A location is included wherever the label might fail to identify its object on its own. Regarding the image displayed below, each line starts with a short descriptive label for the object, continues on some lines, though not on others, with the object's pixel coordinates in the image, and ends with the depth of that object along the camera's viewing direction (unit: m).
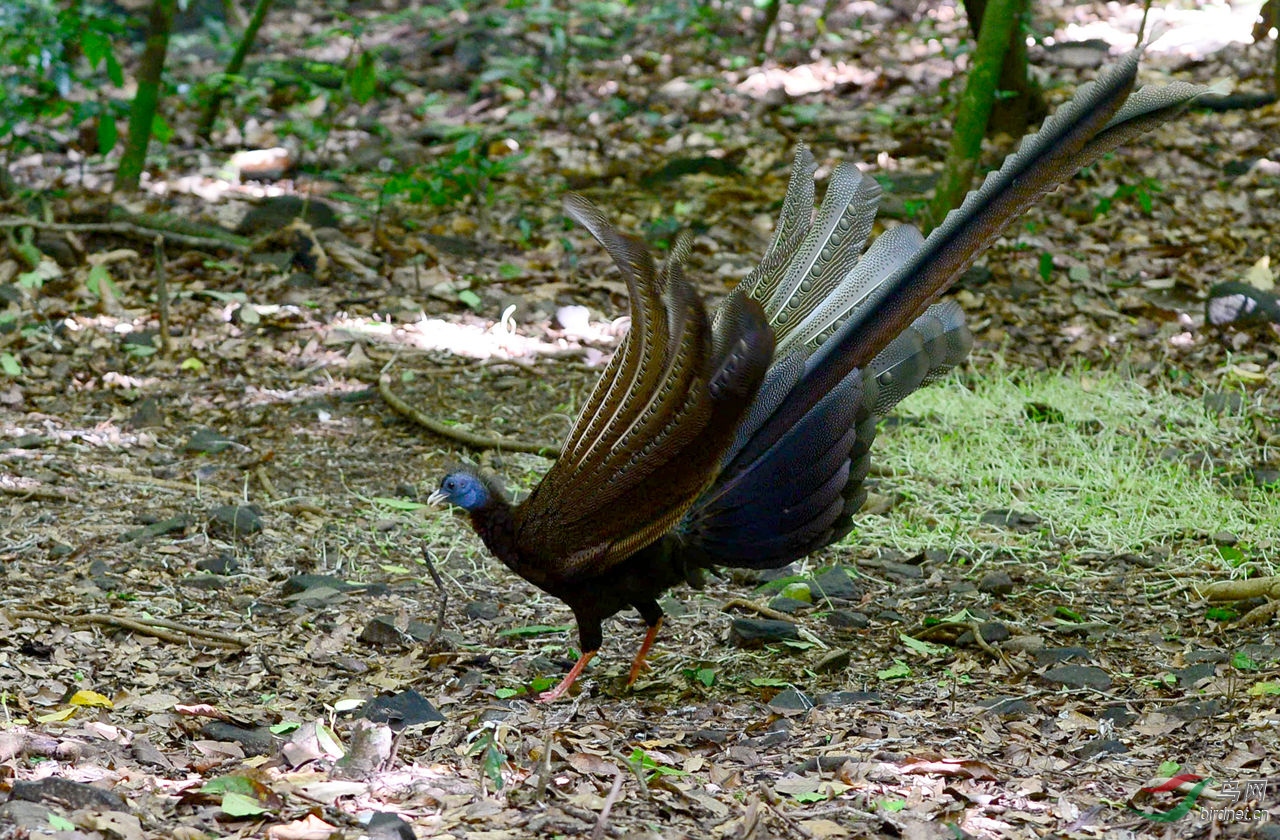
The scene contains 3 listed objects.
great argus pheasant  6.46
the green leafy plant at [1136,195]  14.61
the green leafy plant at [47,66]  13.00
